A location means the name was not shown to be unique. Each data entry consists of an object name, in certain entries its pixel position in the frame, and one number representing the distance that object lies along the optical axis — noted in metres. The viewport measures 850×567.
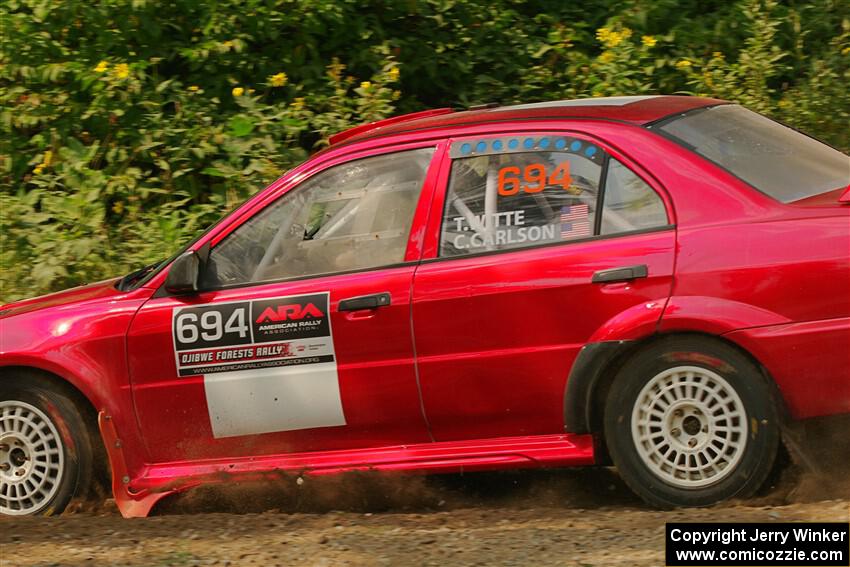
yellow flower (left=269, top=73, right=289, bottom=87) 18.47
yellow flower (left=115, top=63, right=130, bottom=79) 18.14
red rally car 9.59
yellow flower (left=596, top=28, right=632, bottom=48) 18.87
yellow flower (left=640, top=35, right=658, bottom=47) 18.94
